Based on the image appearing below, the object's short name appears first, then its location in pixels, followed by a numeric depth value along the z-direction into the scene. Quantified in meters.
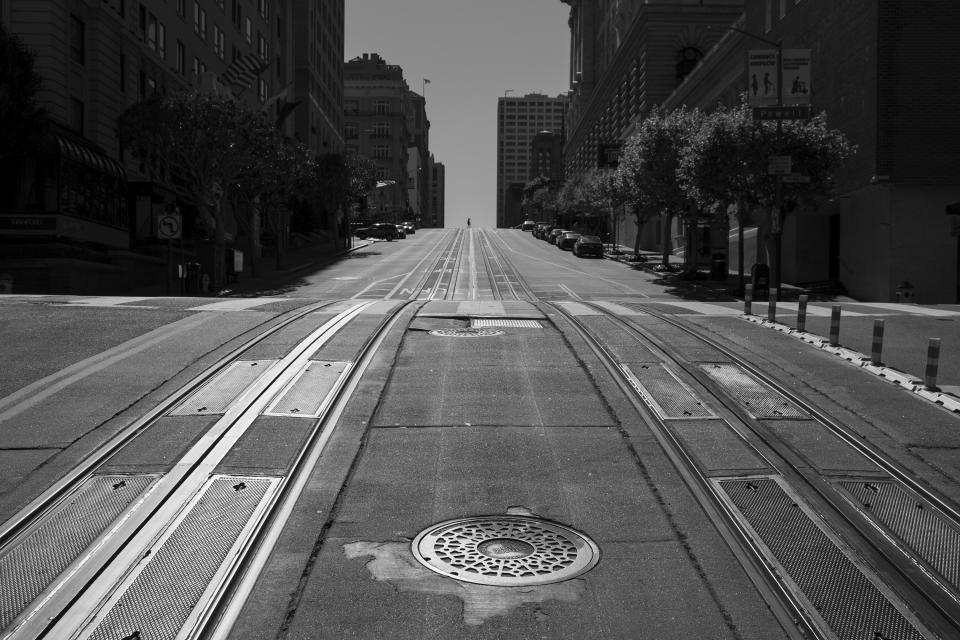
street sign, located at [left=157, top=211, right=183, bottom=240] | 29.42
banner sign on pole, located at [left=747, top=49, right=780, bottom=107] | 29.84
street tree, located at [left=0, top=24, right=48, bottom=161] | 31.20
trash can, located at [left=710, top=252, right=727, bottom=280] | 44.81
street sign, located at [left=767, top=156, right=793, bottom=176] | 29.78
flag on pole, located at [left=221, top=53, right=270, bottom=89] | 47.81
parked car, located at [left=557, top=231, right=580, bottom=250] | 73.62
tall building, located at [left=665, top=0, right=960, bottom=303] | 33.44
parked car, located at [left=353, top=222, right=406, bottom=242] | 91.00
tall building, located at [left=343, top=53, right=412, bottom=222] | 172.25
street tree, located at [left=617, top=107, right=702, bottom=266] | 46.53
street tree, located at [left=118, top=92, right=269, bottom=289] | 37.88
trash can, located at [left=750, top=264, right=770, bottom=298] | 33.05
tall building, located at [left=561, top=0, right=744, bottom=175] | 79.19
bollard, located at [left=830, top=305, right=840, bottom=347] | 15.35
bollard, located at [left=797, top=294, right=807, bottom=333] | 17.05
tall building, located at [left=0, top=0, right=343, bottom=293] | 33.34
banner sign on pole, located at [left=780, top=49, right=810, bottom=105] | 29.19
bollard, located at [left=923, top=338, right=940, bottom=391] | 12.02
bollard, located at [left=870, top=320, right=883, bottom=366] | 13.53
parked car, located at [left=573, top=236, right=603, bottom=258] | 65.31
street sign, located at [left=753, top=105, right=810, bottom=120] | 28.62
